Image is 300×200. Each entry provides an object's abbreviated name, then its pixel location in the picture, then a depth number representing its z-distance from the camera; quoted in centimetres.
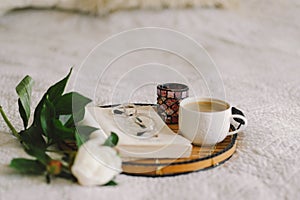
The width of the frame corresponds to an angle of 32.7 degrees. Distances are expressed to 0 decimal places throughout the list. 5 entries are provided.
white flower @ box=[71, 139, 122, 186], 71
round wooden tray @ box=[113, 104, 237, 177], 76
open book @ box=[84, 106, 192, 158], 79
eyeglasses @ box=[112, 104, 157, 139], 84
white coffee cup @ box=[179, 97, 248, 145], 83
